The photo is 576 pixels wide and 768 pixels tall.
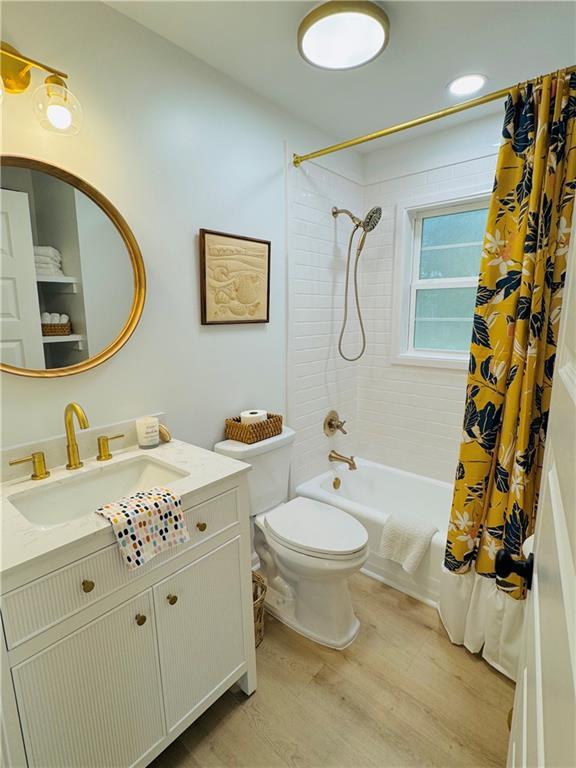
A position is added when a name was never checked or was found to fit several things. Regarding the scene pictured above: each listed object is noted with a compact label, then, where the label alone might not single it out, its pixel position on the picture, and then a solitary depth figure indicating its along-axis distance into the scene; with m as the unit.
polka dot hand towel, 1.03
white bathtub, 1.99
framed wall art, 1.79
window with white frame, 2.42
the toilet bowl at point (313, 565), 1.63
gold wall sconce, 1.14
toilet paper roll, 1.91
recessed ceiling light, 1.77
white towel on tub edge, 1.95
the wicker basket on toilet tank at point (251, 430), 1.86
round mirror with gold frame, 1.25
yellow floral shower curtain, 1.40
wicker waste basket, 1.72
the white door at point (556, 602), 0.38
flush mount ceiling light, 1.29
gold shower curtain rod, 1.41
